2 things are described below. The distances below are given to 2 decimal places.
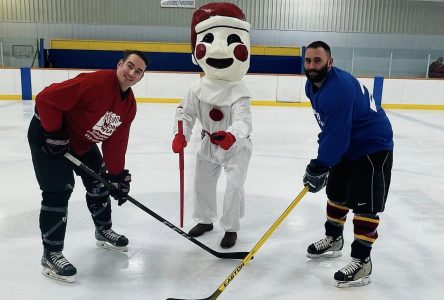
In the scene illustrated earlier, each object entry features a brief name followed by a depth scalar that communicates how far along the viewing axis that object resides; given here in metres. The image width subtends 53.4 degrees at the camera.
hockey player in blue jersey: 1.77
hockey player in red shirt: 1.80
